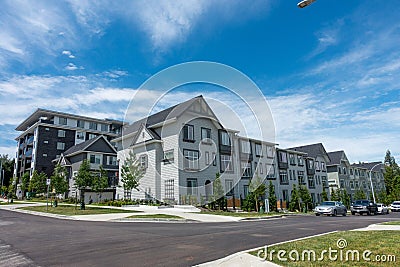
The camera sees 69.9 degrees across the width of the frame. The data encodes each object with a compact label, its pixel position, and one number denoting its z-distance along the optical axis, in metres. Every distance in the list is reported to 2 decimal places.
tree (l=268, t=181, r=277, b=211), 35.38
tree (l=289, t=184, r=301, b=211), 39.94
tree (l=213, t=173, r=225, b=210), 29.12
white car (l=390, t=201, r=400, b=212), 43.19
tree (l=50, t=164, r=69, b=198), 30.46
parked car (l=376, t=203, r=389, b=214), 36.06
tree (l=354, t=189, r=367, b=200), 57.69
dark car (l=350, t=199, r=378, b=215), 34.06
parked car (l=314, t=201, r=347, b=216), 28.72
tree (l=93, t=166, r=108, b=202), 27.84
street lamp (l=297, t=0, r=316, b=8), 6.77
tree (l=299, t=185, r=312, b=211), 40.60
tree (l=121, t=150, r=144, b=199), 31.20
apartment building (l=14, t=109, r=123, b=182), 55.00
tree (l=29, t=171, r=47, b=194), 43.85
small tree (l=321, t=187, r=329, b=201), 48.12
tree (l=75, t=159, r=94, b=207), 26.42
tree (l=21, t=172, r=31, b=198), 47.92
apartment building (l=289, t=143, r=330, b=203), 54.78
